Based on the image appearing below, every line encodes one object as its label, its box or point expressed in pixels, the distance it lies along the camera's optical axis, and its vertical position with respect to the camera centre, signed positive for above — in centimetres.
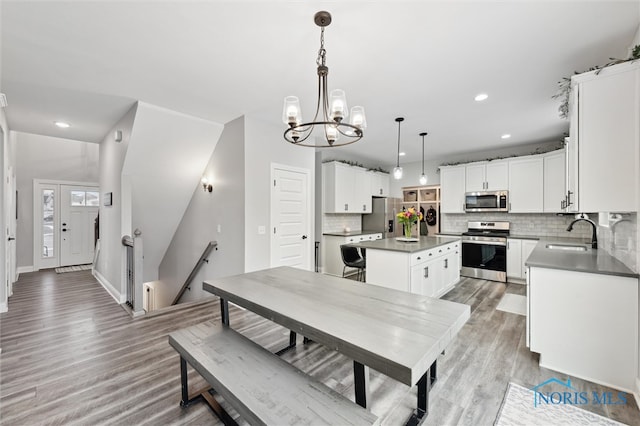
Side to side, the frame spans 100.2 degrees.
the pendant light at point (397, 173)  441 +66
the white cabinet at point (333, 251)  577 -87
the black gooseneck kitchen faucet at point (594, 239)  384 -39
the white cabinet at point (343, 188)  589 +56
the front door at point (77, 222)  643 -26
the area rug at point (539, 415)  178 -139
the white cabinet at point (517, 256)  511 -85
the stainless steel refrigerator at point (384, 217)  668 -12
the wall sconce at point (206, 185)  460 +47
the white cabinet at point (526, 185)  517 +55
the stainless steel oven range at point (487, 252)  533 -82
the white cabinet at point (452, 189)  611 +55
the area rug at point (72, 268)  602 -133
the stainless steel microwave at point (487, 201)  555 +24
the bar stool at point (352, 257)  475 -85
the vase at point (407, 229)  430 -27
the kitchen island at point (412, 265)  354 -75
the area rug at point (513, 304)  380 -139
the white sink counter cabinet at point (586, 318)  209 -89
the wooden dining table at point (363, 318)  117 -60
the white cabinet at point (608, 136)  198 +59
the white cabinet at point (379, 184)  688 +75
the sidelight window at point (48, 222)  611 -24
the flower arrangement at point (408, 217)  417 -8
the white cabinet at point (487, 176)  556 +78
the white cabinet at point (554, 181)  490 +59
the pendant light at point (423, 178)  473 +60
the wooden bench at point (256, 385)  122 -93
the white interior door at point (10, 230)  378 -28
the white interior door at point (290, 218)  427 -10
